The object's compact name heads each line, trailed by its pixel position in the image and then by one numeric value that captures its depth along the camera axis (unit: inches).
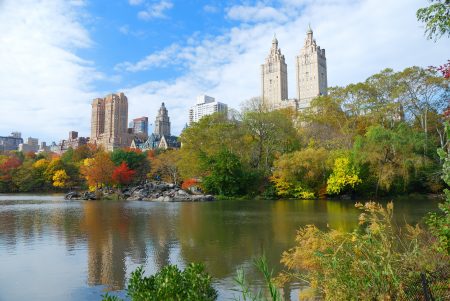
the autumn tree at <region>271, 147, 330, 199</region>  1214.3
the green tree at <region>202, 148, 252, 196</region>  1321.4
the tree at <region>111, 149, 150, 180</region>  1898.6
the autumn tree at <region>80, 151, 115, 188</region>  1600.6
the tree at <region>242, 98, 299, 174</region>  1411.7
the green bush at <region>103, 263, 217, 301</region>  139.2
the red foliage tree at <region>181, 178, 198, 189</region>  1437.0
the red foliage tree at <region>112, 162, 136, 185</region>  1672.4
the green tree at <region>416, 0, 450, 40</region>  231.0
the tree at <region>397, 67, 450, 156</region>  1203.9
